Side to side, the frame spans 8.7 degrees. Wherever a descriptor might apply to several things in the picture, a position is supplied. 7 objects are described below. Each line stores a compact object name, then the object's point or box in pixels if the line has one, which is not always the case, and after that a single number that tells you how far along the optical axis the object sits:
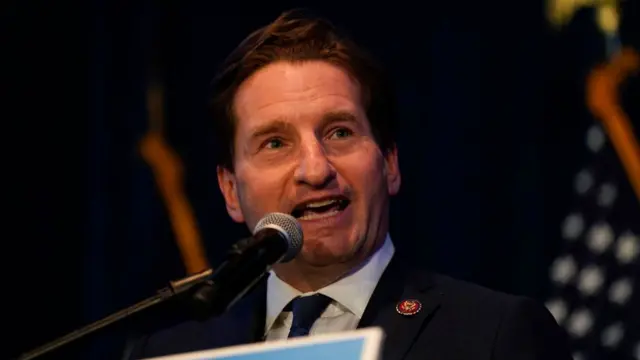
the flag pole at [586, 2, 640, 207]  4.37
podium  3.40
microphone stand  3.48
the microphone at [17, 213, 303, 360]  3.48
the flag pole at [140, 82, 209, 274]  4.84
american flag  4.36
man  3.70
